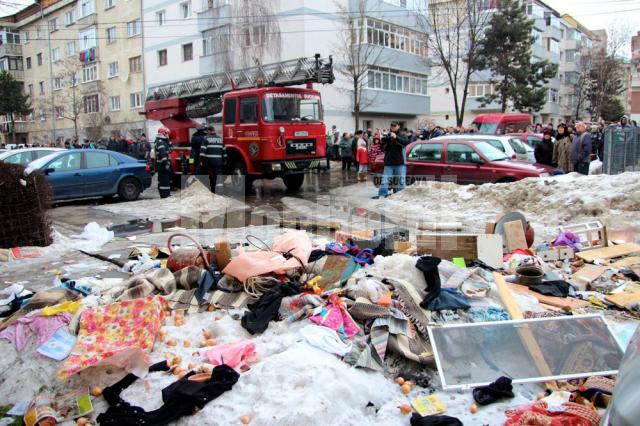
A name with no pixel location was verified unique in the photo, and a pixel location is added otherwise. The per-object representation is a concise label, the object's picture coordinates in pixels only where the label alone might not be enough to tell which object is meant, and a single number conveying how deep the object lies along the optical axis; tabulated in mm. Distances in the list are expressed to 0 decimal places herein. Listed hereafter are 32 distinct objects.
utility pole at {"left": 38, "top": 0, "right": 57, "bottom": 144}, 47125
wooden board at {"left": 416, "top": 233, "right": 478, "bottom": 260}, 6059
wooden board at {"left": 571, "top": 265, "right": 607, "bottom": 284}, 5576
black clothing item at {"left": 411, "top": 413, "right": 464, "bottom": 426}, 3164
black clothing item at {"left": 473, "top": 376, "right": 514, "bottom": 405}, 3463
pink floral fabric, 3896
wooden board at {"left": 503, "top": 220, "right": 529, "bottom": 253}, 6738
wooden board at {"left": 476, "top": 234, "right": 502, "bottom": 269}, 5996
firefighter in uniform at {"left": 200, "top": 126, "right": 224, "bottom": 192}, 14266
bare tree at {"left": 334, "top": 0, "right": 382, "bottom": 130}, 27641
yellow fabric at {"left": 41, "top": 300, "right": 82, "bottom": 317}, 4520
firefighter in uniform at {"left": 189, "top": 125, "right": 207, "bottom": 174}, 14531
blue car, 12953
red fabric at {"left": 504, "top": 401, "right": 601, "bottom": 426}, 2973
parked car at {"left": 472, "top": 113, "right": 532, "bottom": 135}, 23547
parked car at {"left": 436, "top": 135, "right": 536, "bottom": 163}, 13414
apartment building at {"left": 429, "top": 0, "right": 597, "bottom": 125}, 43406
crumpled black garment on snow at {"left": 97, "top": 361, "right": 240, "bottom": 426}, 3316
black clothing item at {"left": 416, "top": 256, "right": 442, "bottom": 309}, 4762
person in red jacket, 19359
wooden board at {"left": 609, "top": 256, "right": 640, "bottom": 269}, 5938
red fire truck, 13992
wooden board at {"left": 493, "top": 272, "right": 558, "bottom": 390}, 3723
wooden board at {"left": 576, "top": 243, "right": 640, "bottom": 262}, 6273
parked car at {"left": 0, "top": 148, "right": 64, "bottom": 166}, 14461
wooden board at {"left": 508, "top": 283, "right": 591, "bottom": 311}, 4805
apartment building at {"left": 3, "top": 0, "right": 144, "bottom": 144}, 38844
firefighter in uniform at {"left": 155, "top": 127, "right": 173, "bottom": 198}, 13414
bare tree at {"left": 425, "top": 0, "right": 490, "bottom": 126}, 27812
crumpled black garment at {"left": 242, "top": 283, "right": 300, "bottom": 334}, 4520
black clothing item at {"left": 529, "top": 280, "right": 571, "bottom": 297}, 5117
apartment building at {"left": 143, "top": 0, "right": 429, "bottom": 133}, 28375
